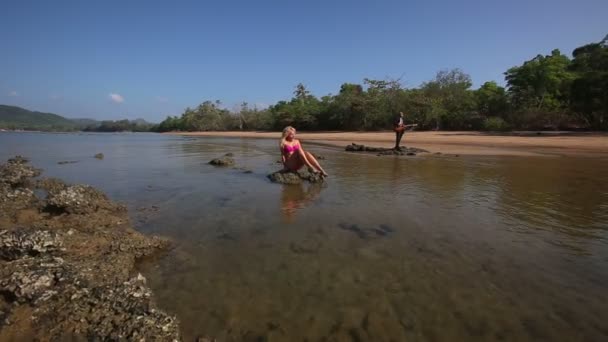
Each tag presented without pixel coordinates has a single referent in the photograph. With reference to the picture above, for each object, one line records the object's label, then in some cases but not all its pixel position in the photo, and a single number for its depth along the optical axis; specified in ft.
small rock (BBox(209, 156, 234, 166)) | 39.47
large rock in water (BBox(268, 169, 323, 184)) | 27.25
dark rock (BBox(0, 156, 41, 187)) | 25.41
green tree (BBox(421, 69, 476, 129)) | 133.80
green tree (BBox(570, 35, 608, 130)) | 82.48
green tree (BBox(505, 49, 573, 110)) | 121.70
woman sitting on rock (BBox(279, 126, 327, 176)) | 28.17
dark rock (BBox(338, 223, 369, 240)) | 13.92
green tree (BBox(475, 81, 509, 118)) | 128.47
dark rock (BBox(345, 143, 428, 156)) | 52.24
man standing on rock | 53.67
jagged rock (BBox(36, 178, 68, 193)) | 23.94
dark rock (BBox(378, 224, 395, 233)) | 14.66
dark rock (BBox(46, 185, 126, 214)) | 15.64
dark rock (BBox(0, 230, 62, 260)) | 9.94
